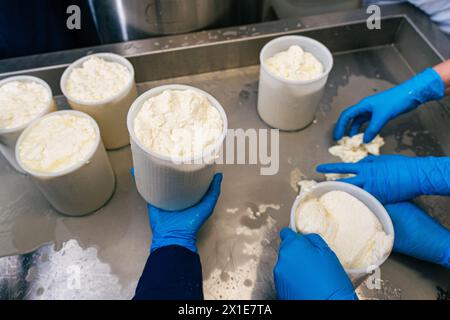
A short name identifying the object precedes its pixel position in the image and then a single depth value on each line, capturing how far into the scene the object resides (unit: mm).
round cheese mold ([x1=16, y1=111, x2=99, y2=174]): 904
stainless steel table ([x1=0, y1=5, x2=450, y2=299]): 1000
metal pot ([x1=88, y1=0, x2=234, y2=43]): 1279
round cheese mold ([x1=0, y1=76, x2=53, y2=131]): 986
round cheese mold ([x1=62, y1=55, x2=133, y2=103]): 1047
